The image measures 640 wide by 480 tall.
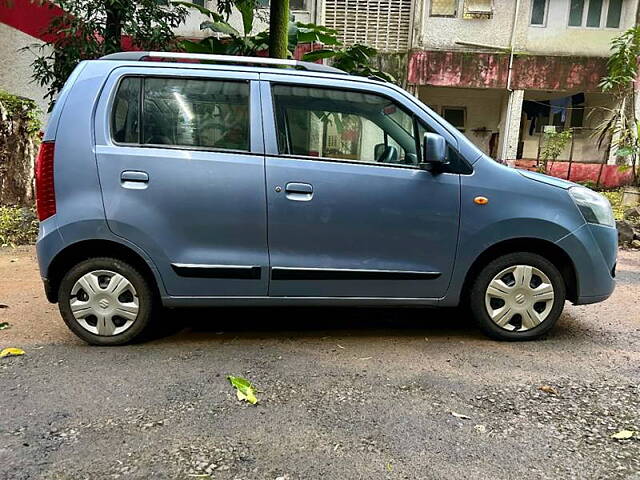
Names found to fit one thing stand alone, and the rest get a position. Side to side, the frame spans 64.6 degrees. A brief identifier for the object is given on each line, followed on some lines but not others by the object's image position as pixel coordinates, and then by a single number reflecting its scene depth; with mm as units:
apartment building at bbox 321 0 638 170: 12562
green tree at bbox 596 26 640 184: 11531
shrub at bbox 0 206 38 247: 6816
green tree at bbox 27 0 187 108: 6688
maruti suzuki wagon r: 3354
